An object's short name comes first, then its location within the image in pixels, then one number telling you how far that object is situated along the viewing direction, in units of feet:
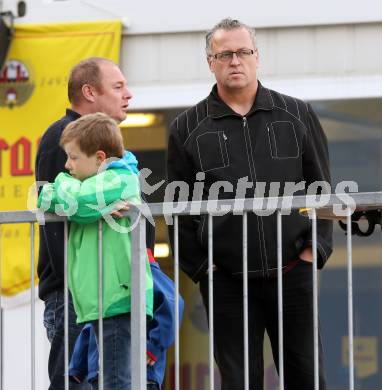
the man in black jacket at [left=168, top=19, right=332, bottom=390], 37.35
